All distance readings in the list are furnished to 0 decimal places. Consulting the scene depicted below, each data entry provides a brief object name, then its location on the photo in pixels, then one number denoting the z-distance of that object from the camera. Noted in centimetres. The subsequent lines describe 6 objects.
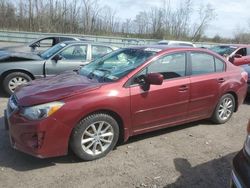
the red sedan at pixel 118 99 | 245
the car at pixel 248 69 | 513
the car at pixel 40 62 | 477
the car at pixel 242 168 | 164
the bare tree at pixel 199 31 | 2383
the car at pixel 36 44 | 756
